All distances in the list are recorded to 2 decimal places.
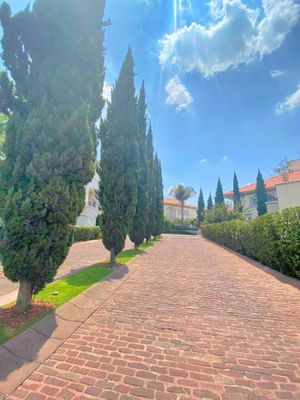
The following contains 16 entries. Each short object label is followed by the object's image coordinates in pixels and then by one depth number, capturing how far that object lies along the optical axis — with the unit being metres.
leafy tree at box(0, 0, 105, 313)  4.29
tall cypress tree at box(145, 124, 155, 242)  19.34
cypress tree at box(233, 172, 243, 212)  47.31
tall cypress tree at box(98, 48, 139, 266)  9.95
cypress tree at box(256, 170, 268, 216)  38.28
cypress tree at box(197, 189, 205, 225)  67.25
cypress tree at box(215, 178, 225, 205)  58.05
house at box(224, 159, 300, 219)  18.42
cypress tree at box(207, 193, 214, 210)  69.15
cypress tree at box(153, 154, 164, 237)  24.32
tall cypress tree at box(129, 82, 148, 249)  15.01
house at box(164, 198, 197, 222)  79.06
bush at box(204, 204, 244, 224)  33.81
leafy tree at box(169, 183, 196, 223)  68.06
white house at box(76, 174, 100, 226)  27.92
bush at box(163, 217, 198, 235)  55.38
